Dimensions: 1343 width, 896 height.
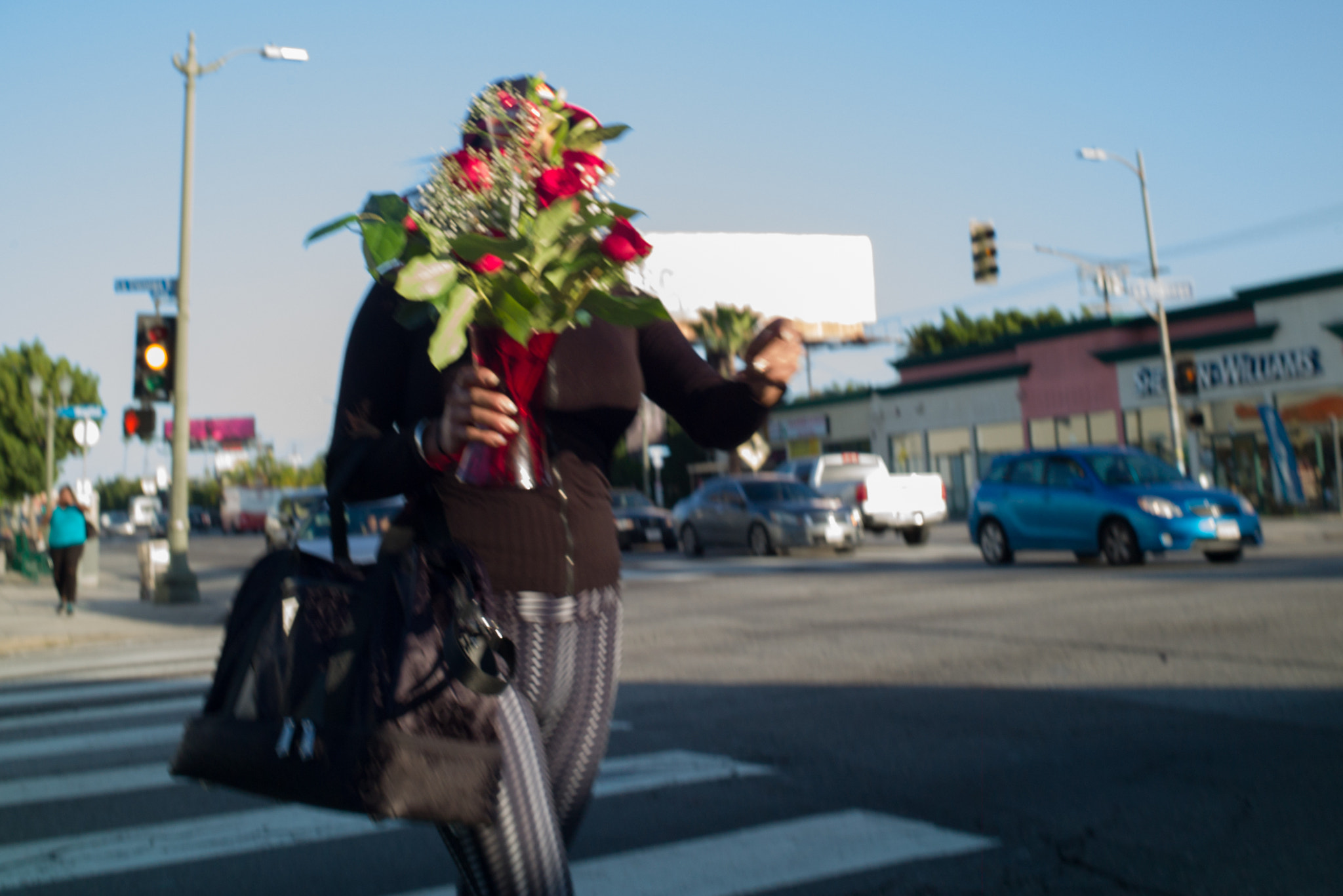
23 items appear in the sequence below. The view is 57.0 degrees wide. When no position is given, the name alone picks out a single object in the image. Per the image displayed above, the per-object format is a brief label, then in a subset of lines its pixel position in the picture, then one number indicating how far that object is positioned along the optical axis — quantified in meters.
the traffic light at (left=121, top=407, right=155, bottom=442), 15.59
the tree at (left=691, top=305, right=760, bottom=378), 42.69
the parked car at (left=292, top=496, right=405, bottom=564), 12.66
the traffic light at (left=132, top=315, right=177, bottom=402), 15.14
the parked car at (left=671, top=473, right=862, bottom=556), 21.25
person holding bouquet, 1.96
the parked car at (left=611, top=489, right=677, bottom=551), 27.61
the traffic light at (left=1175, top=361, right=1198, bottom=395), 23.89
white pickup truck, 23.84
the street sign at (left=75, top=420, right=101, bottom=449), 23.02
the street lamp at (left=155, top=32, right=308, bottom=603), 16.28
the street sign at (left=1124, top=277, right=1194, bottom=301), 28.05
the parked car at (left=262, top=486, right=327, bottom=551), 18.47
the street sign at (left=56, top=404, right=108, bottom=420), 21.34
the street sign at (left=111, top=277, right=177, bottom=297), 15.02
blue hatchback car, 14.88
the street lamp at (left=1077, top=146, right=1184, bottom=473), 27.72
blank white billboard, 56.81
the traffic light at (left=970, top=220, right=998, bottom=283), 23.66
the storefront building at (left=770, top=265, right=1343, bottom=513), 30.77
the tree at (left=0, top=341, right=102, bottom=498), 52.34
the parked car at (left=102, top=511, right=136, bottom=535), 97.12
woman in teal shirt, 16.48
